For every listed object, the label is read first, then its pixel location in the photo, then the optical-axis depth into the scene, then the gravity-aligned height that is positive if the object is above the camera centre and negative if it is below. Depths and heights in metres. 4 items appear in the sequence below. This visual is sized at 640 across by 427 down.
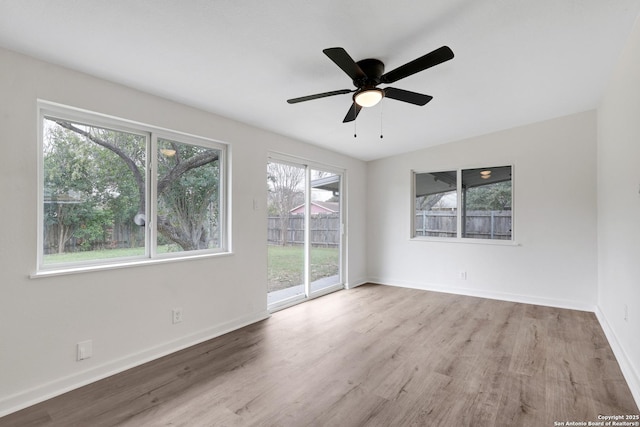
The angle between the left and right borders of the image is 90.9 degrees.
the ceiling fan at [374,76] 1.87 +0.94
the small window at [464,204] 4.66 +0.17
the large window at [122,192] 2.28 +0.19
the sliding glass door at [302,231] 4.06 -0.24
